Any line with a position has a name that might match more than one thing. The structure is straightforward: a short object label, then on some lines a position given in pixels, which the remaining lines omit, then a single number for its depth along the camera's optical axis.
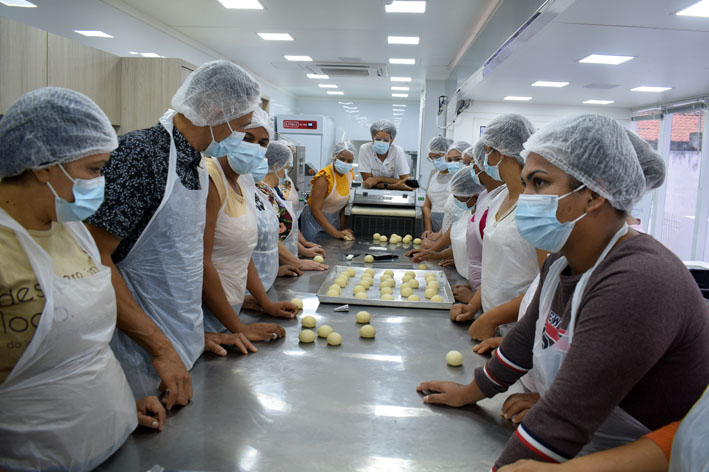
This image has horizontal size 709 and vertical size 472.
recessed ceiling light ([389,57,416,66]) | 8.82
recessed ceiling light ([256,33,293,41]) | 7.30
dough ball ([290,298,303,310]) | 2.24
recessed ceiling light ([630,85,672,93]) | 7.27
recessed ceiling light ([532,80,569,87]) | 7.52
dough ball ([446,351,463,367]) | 1.68
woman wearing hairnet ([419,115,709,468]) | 0.87
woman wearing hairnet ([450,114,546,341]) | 1.91
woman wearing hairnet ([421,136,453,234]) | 4.76
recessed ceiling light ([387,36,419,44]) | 7.14
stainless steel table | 1.13
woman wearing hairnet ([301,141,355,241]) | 4.27
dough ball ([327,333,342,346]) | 1.84
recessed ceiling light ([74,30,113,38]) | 5.26
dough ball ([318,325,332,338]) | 1.91
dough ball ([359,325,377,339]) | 1.92
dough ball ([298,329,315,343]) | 1.85
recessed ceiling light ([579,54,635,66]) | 5.25
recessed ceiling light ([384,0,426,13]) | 5.46
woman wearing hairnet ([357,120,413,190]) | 5.33
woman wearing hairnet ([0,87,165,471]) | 0.94
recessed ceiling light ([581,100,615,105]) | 9.40
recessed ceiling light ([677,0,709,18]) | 3.36
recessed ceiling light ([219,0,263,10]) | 5.70
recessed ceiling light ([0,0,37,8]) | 4.13
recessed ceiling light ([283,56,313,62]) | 8.99
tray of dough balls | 2.32
